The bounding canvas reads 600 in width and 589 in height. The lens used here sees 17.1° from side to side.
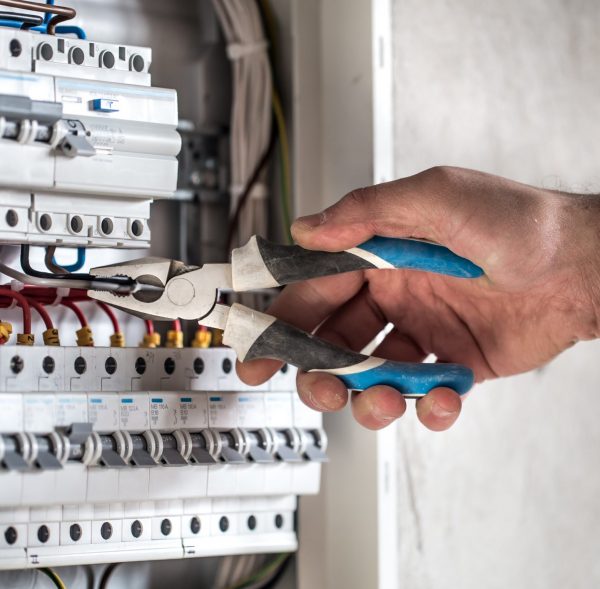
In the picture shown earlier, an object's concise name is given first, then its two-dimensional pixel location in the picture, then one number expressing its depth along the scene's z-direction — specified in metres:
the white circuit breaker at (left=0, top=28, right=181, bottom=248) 0.80
